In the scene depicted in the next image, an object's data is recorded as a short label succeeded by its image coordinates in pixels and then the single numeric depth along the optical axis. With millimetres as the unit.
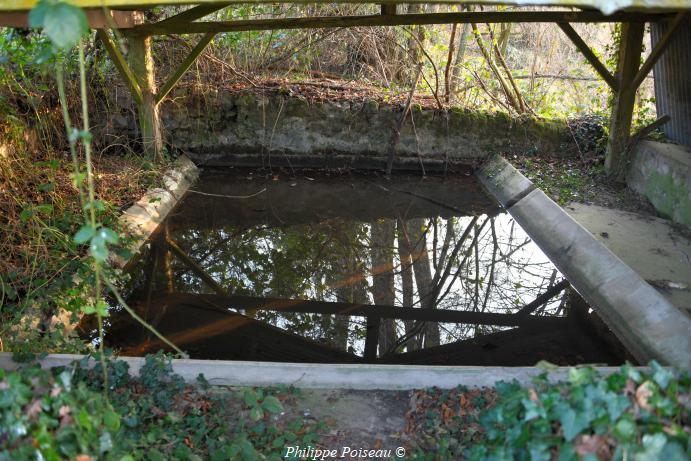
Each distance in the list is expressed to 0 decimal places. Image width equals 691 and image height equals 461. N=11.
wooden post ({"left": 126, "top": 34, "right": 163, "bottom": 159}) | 8242
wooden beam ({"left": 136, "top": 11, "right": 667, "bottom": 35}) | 7215
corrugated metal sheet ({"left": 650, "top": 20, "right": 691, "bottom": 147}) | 8289
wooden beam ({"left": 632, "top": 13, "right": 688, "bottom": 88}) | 7223
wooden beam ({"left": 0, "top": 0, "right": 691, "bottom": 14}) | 3098
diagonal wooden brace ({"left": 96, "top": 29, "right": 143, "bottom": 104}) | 7120
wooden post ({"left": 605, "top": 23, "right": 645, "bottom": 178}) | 7879
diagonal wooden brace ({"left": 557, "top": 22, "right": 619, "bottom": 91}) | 7590
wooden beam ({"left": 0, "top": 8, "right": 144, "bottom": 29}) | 4105
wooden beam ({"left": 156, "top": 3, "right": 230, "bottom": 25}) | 7602
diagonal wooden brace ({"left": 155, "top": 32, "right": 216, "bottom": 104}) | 7980
